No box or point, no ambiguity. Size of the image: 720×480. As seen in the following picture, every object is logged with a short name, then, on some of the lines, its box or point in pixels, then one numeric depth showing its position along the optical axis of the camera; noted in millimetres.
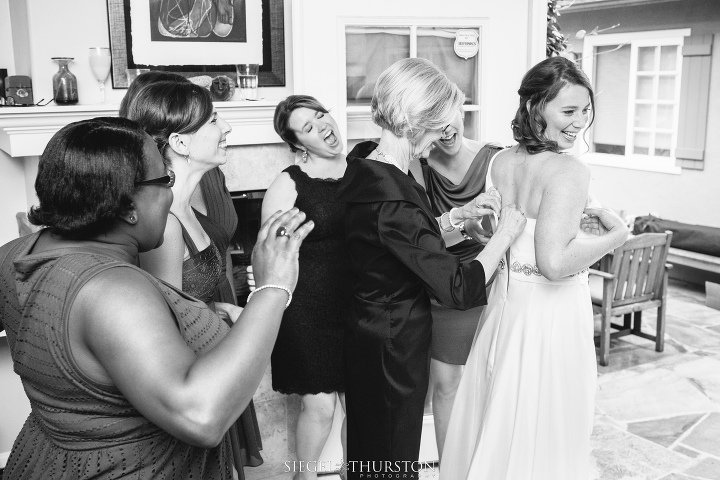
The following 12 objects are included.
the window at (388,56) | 3254
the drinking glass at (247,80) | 3236
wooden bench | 6734
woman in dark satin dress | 2098
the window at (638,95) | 9055
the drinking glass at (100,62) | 2930
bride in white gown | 2297
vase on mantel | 2908
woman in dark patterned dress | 1121
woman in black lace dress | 2799
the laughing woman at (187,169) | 2008
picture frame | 3035
